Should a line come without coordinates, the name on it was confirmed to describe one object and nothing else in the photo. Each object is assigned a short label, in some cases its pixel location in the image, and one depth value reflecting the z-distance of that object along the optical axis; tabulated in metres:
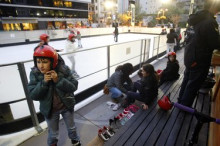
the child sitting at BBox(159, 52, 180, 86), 3.64
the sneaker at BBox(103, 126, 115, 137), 2.18
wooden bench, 1.77
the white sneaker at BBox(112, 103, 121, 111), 3.03
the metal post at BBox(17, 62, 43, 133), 2.23
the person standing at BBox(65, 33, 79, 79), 6.28
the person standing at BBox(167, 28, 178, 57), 7.12
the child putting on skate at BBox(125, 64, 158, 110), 2.52
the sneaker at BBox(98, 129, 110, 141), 2.13
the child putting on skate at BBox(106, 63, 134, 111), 3.24
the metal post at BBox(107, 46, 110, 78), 3.98
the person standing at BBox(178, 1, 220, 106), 1.83
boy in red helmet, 1.47
